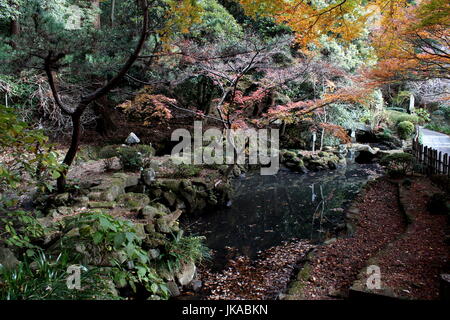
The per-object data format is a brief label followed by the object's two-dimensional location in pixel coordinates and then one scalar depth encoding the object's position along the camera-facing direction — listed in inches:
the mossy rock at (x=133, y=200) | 202.3
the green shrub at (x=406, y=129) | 609.3
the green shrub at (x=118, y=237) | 64.1
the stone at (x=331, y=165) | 464.1
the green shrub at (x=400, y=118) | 667.0
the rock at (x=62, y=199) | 193.5
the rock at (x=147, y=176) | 266.3
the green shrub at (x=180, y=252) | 153.2
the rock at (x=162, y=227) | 168.0
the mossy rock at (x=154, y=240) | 152.3
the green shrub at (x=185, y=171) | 302.8
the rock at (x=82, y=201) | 192.1
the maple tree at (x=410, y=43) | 191.5
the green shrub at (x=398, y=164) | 315.5
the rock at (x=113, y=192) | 210.5
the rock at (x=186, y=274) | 150.8
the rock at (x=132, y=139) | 353.7
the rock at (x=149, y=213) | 179.2
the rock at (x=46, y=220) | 155.0
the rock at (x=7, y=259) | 95.0
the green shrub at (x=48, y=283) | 80.6
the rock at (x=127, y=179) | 255.1
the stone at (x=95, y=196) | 207.2
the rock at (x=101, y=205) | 192.1
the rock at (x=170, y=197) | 257.1
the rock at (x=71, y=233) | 131.9
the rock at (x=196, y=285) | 148.9
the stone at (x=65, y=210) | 175.8
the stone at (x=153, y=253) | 148.5
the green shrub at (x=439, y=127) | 627.8
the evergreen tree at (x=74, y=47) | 151.5
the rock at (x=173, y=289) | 139.9
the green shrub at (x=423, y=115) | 731.4
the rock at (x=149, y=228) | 162.2
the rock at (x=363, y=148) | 503.0
